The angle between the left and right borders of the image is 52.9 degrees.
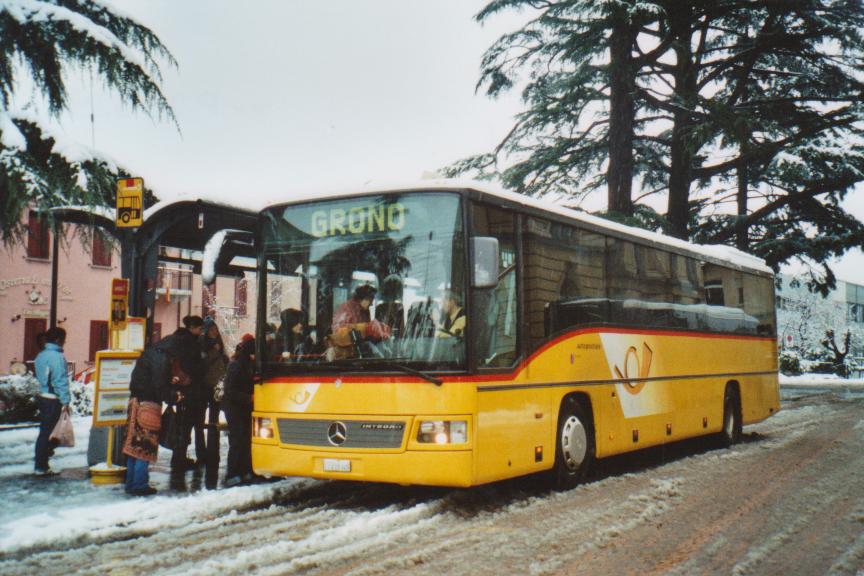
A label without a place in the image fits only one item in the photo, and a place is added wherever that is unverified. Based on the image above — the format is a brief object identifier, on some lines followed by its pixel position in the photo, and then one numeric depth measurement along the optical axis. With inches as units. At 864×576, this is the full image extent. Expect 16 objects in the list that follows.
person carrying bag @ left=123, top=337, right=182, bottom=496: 353.4
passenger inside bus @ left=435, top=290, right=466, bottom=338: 302.2
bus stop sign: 356.8
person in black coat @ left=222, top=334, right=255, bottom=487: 387.5
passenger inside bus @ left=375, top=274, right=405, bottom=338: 309.3
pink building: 1160.2
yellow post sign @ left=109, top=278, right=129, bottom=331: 399.2
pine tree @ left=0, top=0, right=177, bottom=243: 302.7
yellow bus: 301.7
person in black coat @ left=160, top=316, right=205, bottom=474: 397.7
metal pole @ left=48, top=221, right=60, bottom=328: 906.5
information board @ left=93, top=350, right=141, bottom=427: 387.9
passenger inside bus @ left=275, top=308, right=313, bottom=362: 331.0
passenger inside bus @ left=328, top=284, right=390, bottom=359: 313.7
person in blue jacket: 420.8
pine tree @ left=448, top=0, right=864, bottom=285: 797.2
